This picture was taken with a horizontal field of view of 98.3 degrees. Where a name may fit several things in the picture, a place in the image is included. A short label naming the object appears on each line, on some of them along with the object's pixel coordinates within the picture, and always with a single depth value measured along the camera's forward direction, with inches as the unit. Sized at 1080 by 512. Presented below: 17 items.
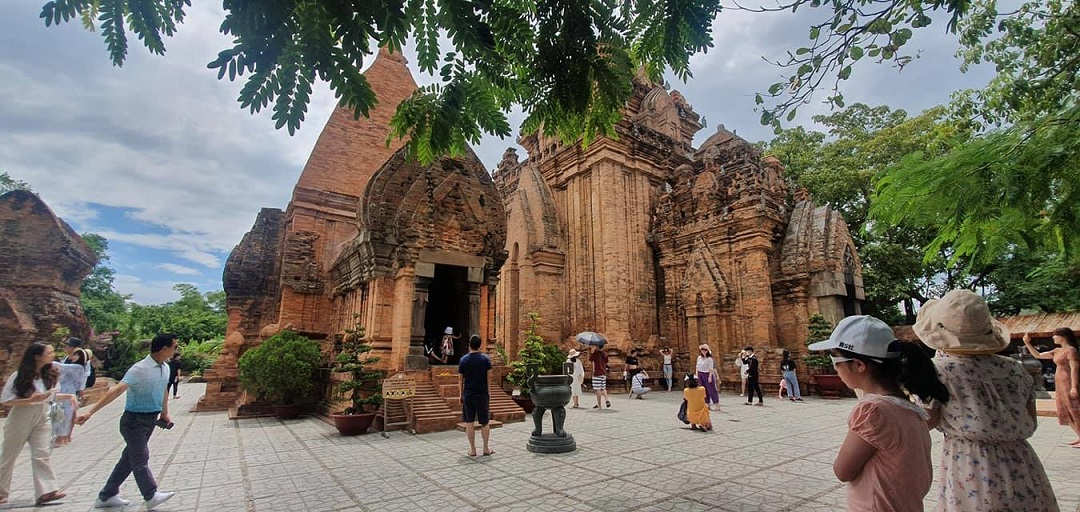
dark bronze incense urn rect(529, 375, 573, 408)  257.1
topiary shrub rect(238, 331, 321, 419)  384.5
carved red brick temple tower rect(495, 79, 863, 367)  585.9
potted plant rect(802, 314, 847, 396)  519.8
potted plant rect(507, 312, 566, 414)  364.5
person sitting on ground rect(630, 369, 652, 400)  534.3
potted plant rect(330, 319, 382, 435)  307.4
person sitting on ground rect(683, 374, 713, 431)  307.0
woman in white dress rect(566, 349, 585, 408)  448.3
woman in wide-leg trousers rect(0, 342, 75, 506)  175.5
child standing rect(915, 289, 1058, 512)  83.3
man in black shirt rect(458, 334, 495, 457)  243.8
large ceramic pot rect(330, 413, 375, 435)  304.8
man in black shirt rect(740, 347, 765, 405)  456.4
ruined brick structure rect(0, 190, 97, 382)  504.1
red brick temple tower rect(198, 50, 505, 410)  370.6
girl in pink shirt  73.1
